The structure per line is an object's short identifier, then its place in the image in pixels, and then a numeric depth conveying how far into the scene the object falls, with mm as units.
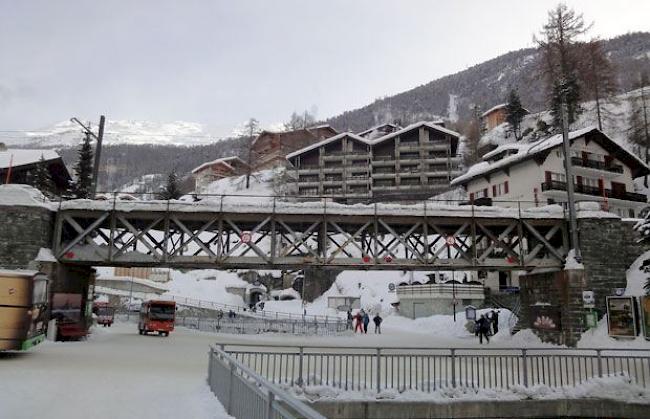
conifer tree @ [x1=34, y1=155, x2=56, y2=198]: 53166
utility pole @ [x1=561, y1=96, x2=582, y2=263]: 25711
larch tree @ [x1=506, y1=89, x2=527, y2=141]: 82312
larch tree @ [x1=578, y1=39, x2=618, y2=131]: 66125
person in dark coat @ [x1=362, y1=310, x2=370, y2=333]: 41250
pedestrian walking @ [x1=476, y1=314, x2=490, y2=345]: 31019
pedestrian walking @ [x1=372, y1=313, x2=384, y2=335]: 41775
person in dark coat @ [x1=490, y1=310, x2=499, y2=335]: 35519
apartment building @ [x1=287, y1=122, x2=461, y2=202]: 85125
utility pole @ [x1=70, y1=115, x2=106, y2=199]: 27681
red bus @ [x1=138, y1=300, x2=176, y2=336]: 34938
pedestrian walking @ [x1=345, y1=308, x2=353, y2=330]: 41281
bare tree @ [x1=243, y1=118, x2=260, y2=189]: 107362
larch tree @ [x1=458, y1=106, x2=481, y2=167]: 91619
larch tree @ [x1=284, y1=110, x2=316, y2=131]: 136462
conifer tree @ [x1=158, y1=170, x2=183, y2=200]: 79319
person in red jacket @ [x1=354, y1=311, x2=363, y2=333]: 40575
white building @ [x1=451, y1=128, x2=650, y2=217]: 51812
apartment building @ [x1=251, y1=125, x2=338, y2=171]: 111250
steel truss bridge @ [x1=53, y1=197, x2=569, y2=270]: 25734
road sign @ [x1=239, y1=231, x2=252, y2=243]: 25609
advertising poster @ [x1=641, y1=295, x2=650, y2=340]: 22750
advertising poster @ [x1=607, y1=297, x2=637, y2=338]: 23720
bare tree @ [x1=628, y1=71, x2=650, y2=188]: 64500
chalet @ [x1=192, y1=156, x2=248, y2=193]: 123062
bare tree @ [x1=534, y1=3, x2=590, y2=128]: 62656
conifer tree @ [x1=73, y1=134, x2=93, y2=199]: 66812
